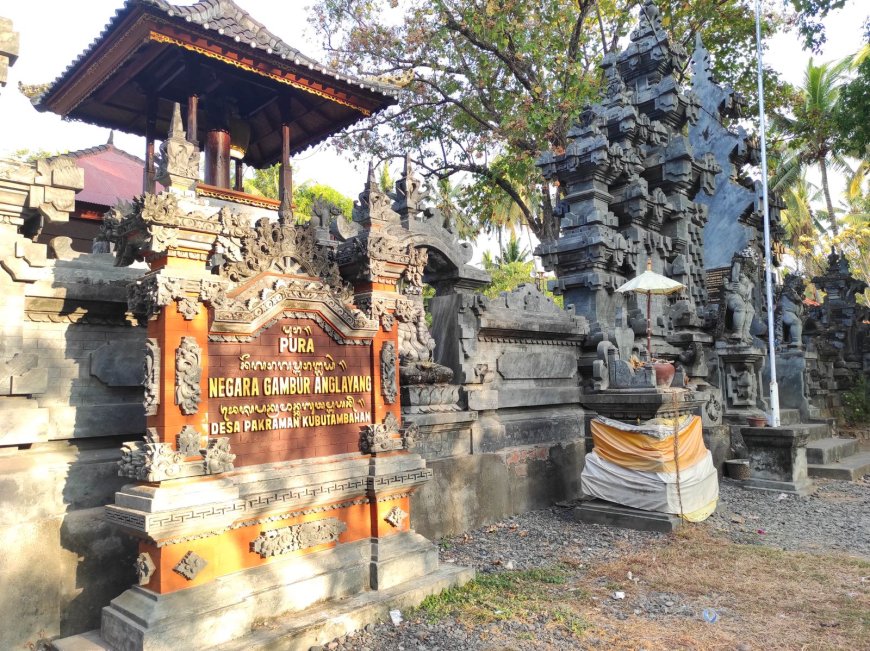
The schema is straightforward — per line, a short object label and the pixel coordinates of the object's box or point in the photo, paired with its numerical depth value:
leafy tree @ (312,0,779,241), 16.45
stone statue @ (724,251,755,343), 11.79
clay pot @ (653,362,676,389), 7.92
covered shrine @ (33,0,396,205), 8.40
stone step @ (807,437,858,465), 11.01
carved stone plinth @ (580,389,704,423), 7.41
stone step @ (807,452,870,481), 10.35
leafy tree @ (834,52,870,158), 11.01
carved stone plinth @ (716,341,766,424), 11.66
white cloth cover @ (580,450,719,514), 7.13
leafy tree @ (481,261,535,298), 26.00
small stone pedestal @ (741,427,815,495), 9.25
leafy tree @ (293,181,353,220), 22.39
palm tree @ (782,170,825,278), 34.36
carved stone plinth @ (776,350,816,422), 13.17
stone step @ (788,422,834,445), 12.07
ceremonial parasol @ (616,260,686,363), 8.98
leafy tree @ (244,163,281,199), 24.70
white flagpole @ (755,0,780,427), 10.69
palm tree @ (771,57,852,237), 17.84
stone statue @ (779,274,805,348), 13.44
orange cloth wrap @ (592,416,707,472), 7.21
